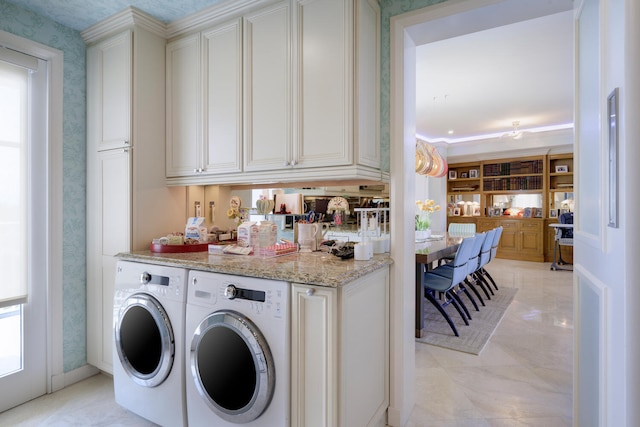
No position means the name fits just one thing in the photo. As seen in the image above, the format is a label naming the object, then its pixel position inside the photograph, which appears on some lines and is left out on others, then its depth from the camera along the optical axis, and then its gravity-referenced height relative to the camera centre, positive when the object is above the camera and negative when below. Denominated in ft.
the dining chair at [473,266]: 11.85 -2.05
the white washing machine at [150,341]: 5.88 -2.45
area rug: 10.07 -4.00
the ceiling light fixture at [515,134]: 18.58 +4.50
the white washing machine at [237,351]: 4.87 -2.18
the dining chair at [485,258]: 13.65 -1.99
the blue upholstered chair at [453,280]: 10.68 -2.31
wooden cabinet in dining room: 23.81 -1.87
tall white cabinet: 7.30 +1.34
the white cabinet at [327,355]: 4.62 -2.08
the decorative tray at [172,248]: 7.01 -0.77
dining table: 10.14 -1.45
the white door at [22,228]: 6.86 -0.33
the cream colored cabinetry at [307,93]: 5.67 +2.25
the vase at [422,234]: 14.15 -0.96
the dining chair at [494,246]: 15.15 -1.58
